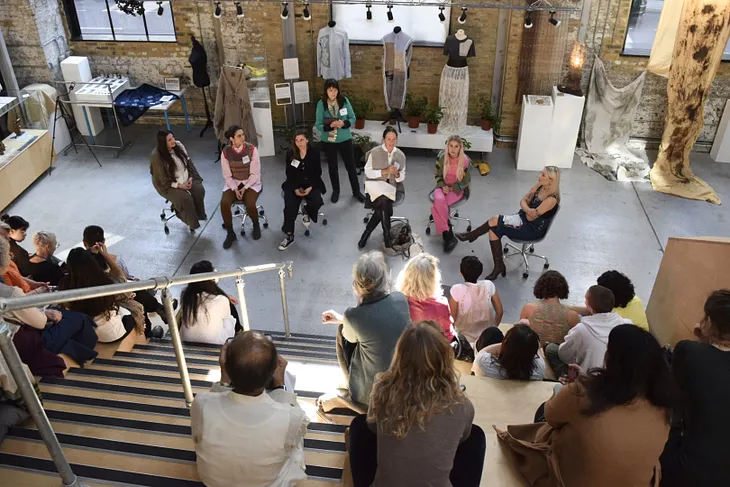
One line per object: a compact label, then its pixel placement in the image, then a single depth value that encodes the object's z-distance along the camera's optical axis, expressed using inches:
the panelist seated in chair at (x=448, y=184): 263.0
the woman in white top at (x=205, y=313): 174.4
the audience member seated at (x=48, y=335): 145.9
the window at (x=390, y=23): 340.5
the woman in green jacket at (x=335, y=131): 293.4
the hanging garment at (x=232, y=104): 320.2
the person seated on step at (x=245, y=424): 94.9
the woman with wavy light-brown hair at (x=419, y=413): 95.5
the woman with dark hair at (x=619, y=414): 100.0
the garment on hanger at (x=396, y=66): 325.4
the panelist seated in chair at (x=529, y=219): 237.3
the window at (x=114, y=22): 365.4
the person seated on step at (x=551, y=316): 173.6
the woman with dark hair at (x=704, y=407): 107.2
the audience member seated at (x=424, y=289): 166.7
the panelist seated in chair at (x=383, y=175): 264.8
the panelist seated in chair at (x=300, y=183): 267.4
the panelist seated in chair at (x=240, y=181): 267.1
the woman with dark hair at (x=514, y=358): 145.5
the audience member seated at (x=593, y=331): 153.1
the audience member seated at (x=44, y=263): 207.6
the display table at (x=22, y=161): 297.3
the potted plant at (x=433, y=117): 337.1
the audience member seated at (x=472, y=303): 193.9
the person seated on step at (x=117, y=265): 202.4
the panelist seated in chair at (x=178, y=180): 266.1
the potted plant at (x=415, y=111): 344.9
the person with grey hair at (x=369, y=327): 134.4
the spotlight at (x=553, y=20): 298.4
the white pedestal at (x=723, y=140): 329.4
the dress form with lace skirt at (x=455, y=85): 319.6
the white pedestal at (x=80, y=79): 354.3
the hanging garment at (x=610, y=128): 328.8
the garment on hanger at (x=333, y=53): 330.3
